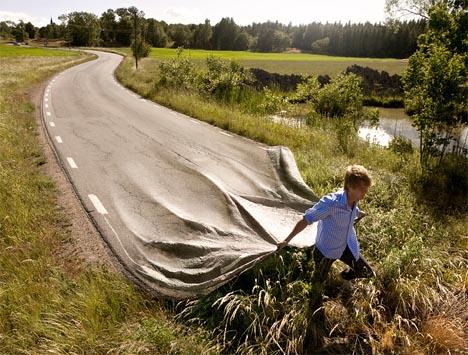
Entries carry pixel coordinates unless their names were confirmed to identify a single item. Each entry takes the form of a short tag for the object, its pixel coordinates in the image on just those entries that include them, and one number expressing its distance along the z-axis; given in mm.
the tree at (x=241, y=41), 127250
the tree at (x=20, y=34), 131625
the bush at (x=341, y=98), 15093
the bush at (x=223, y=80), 21922
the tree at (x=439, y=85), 8422
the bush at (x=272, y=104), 17984
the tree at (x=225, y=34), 124812
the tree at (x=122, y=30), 116938
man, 4430
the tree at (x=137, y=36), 39438
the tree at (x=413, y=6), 28141
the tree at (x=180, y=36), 125562
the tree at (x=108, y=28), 120500
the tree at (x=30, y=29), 146000
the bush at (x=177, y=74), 23938
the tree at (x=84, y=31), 116312
